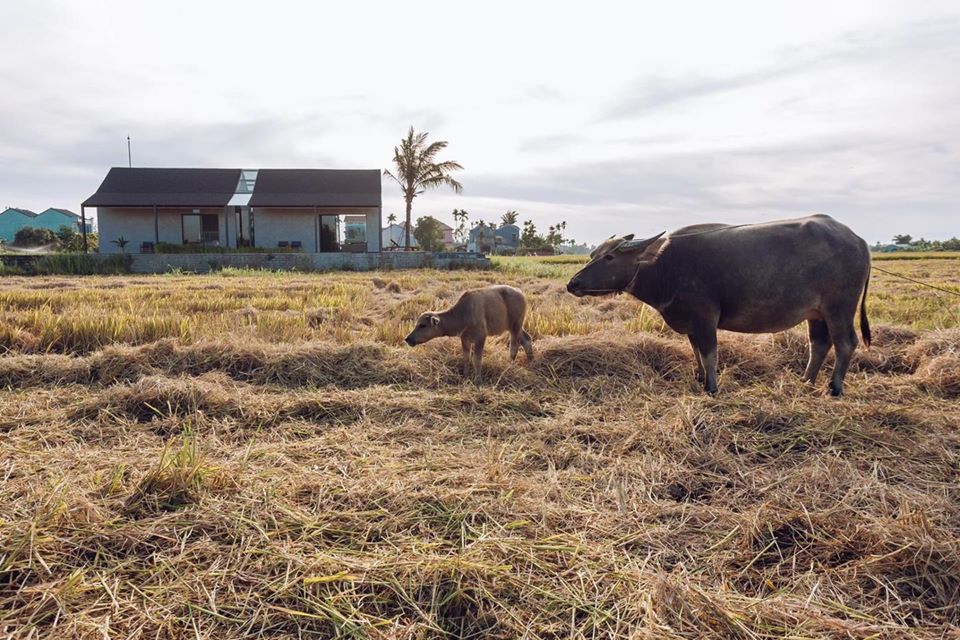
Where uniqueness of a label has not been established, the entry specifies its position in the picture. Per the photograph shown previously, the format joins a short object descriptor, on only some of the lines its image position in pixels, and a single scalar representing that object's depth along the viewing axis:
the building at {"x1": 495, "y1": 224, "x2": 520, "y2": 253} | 101.09
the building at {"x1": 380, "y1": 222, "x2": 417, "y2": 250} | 107.40
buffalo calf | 6.00
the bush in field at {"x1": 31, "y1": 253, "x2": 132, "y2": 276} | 21.19
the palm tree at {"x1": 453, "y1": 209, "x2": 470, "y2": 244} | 100.38
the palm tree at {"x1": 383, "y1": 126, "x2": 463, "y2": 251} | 32.88
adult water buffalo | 4.79
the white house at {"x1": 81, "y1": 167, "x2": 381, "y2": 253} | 27.39
